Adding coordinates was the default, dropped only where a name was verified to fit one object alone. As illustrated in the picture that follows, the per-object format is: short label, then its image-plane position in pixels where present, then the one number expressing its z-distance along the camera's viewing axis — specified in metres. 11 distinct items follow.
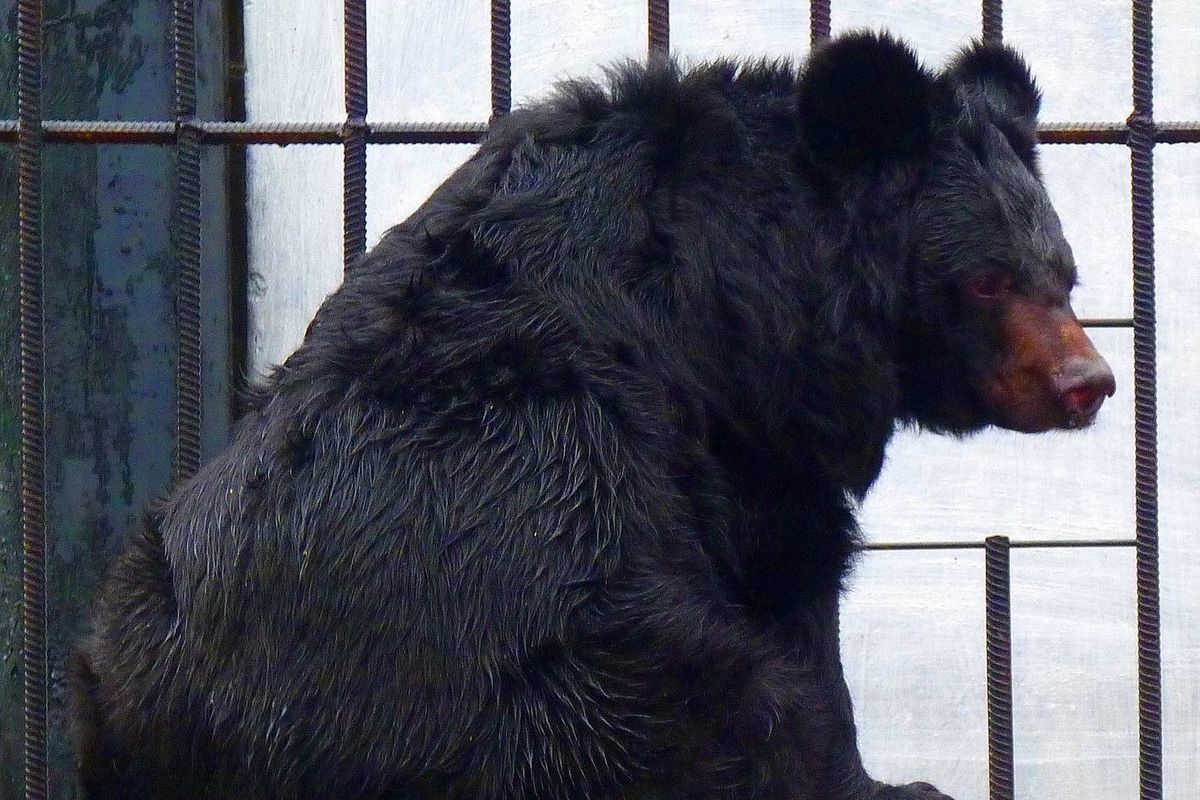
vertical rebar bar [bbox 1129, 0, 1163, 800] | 5.94
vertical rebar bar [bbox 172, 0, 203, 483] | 5.84
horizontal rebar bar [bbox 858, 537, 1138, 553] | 8.27
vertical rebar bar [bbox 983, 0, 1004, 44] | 6.12
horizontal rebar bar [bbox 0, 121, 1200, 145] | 5.88
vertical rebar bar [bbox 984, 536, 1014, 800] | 5.82
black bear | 4.05
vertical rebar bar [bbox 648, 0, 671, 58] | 5.93
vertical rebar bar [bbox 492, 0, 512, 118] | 5.91
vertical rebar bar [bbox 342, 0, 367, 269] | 5.86
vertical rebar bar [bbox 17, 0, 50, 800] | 5.80
